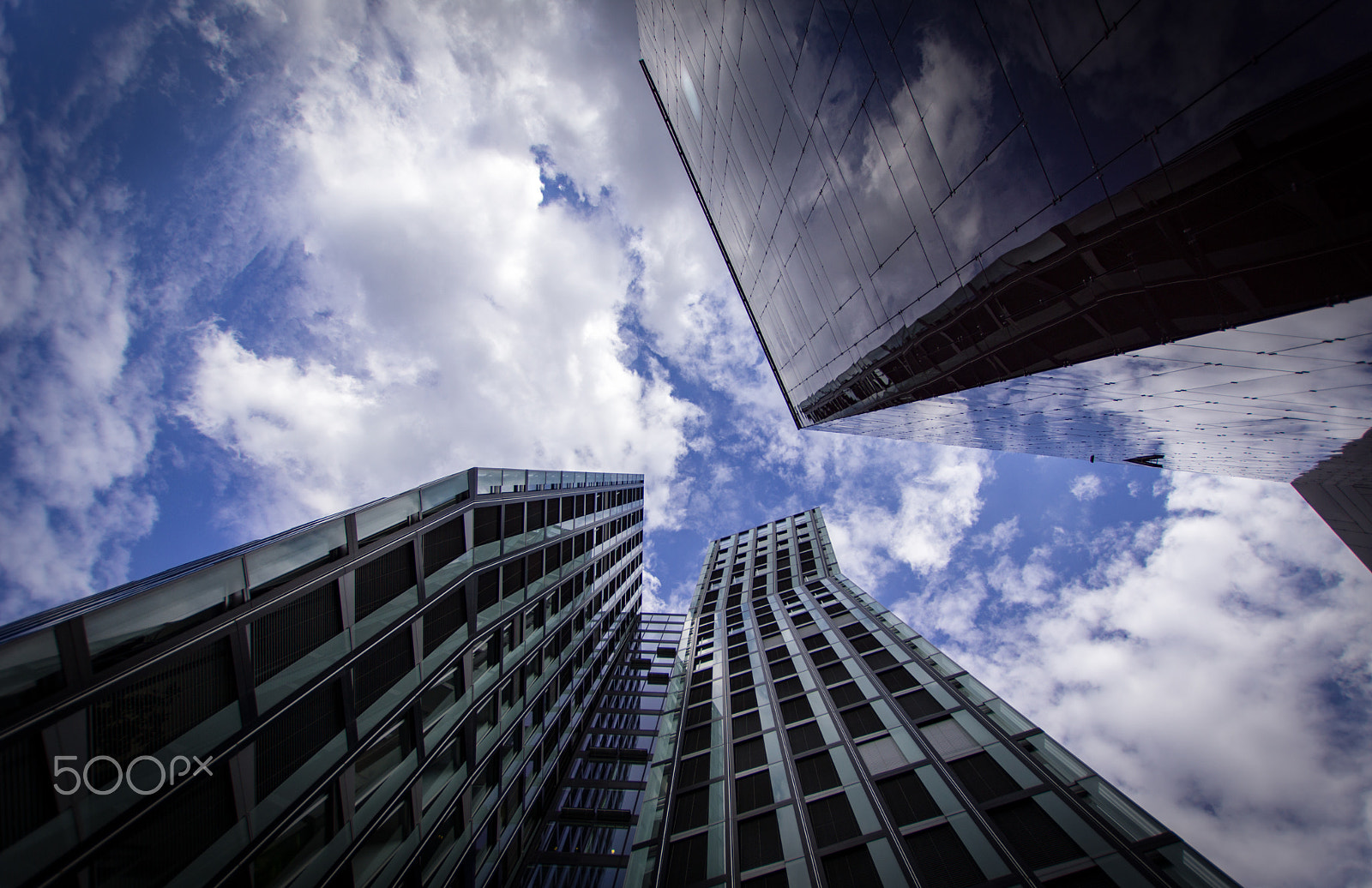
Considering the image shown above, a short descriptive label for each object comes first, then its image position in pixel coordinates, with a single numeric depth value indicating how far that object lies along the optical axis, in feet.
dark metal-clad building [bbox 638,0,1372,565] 16.90
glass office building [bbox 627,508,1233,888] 43.06
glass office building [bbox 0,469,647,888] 21.72
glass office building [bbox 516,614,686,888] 78.07
